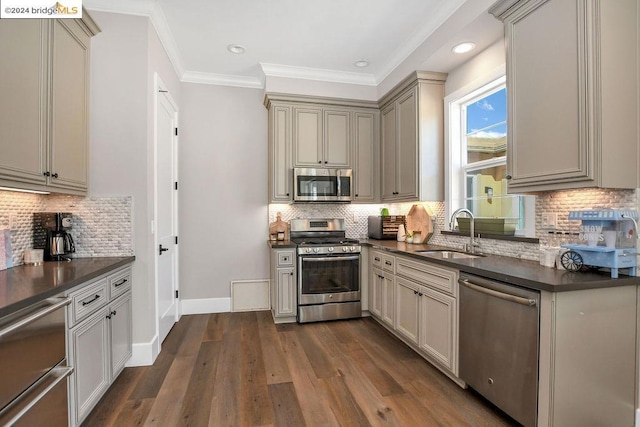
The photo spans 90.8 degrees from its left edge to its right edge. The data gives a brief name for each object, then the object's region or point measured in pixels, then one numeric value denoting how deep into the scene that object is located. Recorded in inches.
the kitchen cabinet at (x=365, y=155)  161.8
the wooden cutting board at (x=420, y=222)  140.5
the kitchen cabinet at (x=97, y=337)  68.2
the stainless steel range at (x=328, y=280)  141.9
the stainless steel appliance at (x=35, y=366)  48.4
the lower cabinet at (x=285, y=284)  140.5
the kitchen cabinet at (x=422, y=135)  131.0
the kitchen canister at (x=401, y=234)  151.1
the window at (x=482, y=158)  103.9
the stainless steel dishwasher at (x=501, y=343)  66.7
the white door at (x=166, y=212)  116.7
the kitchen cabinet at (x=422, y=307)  91.6
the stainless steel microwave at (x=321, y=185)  151.1
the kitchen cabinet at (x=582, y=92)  67.5
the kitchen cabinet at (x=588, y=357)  63.3
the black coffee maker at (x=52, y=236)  91.4
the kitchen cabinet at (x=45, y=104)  66.9
